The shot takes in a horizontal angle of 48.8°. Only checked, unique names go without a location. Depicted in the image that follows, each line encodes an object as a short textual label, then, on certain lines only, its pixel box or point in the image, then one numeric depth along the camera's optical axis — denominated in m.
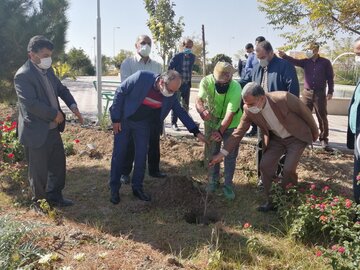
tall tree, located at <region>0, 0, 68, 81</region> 6.85
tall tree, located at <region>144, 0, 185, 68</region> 6.85
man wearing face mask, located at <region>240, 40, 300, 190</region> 4.45
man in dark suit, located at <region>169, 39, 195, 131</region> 7.29
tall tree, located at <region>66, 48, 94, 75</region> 39.56
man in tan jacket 3.83
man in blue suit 4.21
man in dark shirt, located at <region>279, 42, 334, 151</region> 6.41
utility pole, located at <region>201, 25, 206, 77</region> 4.38
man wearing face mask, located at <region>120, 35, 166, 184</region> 5.18
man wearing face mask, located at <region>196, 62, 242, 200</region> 4.12
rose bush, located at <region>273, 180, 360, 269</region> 2.68
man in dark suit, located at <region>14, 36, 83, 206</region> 3.94
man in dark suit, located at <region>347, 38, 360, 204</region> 3.80
